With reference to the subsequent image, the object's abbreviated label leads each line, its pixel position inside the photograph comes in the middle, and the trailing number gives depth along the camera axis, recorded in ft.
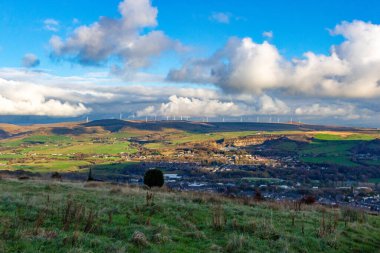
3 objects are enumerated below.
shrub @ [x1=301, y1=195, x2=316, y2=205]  110.65
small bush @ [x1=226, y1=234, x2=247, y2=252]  44.06
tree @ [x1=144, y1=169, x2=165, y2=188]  133.80
